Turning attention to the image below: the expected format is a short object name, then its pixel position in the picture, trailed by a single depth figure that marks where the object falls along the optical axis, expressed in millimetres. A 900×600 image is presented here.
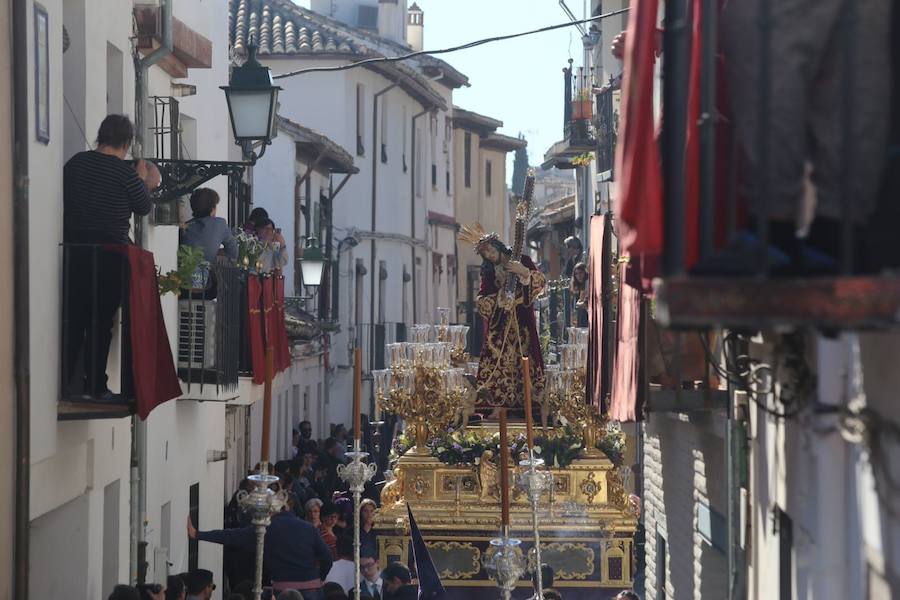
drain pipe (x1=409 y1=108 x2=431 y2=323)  45656
